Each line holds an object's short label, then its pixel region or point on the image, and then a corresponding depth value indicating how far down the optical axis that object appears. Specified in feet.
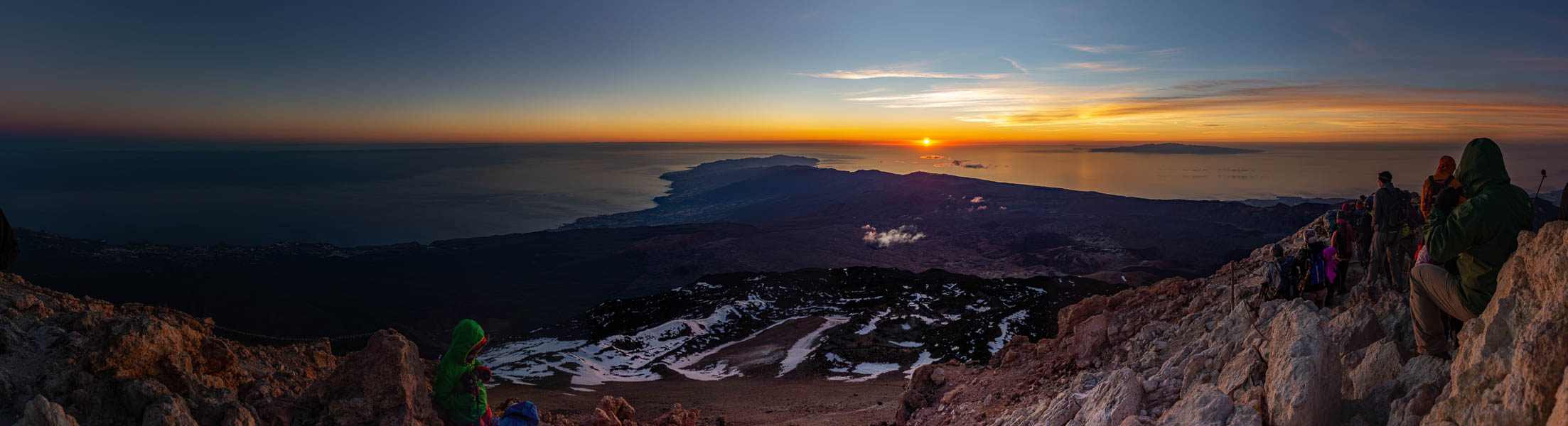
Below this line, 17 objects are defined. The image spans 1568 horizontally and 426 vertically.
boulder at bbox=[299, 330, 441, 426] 15.61
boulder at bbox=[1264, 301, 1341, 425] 10.32
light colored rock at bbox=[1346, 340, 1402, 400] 11.63
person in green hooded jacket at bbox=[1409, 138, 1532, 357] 10.69
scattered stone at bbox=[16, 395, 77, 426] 10.82
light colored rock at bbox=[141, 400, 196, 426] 12.62
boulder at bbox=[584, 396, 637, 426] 26.04
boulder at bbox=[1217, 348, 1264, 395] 12.66
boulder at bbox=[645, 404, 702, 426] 29.55
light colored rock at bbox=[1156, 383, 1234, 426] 11.69
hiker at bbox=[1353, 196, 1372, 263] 21.61
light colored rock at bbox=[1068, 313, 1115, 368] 27.81
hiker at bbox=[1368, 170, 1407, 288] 18.84
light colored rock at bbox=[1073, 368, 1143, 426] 14.56
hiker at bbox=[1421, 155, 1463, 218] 15.87
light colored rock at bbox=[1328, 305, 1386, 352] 13.58
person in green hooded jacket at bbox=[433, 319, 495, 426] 15.74
